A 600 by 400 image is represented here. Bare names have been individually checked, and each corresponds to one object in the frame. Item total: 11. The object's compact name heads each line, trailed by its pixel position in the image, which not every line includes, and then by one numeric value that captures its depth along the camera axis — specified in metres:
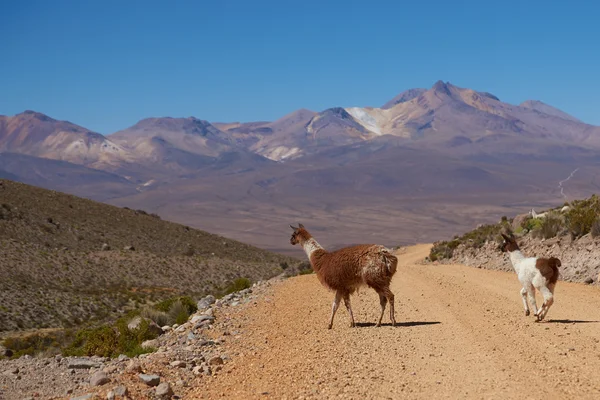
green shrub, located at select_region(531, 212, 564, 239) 25.30
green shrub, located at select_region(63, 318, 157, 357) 15.57
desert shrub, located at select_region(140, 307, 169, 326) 19.94
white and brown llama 13.18
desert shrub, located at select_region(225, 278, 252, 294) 26.13
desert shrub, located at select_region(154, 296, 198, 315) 21.61
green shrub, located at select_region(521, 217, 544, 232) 28.11
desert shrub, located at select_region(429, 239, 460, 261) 33.75
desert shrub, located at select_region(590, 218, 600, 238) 22.27
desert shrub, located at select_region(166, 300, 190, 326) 19.15
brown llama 13.77
